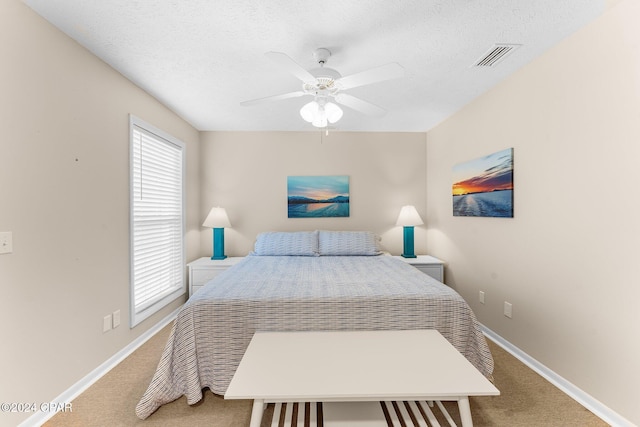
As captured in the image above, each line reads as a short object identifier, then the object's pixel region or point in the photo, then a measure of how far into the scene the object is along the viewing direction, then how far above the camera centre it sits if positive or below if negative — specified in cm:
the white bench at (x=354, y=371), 112 -69
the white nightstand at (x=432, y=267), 342 -65
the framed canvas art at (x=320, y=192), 396 +29
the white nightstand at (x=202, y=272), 337 -68
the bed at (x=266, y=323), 172 -66
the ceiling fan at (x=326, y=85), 162 +81
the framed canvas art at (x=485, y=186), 243 +25
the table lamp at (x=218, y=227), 363 -17
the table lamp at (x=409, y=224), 366 -14
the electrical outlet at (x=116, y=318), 227 -83
